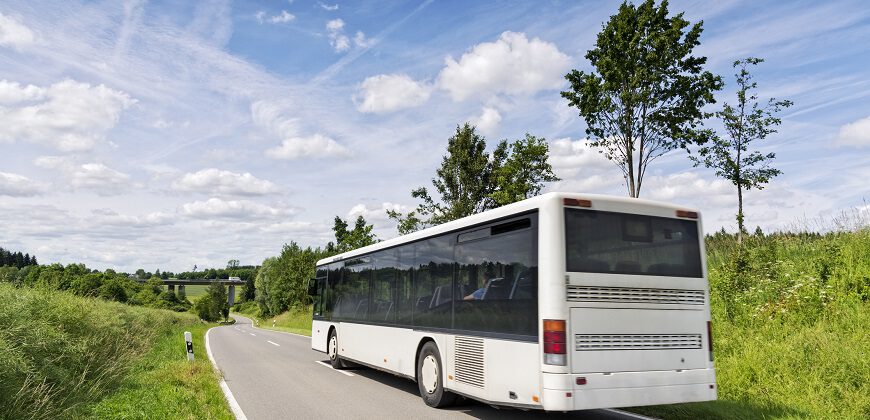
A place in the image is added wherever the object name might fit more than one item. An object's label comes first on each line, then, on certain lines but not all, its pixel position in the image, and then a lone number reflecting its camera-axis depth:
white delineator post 14.52
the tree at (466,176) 30.66
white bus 6.48
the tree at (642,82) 18.75
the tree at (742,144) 24.41
